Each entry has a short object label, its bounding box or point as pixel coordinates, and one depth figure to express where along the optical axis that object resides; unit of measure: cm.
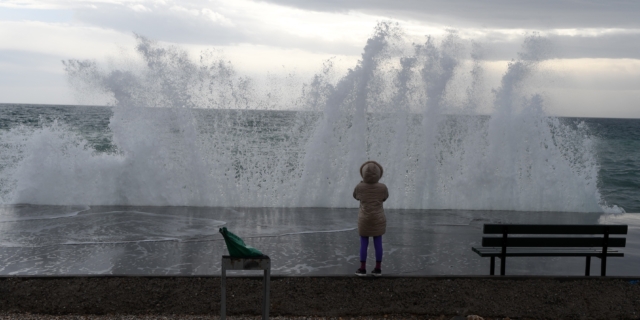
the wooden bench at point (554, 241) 693
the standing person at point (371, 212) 686
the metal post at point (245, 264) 457
